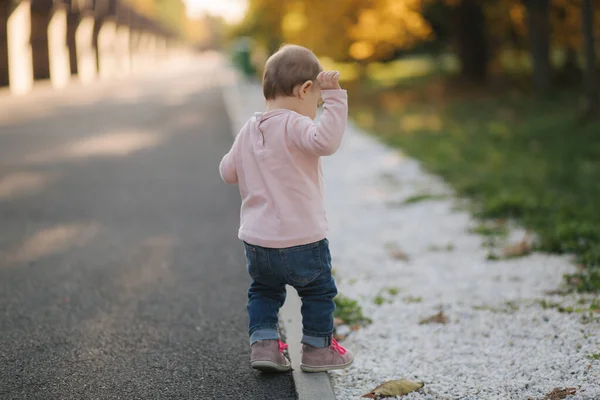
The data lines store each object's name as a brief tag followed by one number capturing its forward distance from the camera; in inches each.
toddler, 123.7
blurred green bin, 1286.9
